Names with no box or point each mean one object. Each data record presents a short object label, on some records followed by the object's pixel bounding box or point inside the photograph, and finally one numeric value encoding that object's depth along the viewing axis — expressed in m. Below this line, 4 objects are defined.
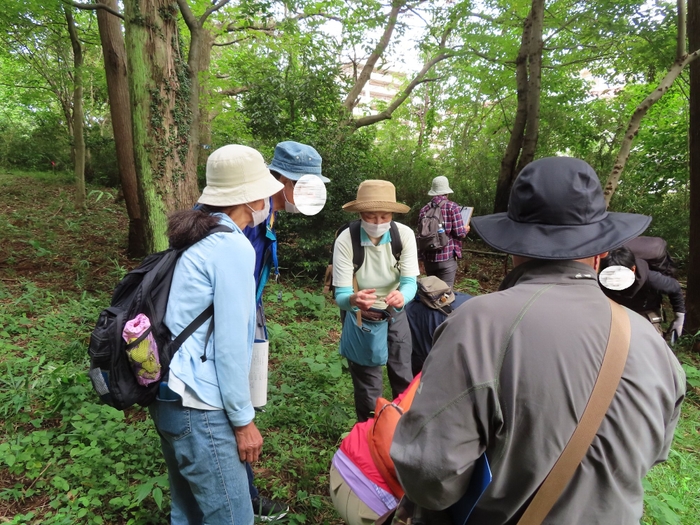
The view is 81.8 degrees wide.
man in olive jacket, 0.94
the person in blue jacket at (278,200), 2.12
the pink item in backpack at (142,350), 1.41
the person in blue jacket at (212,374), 1.44
